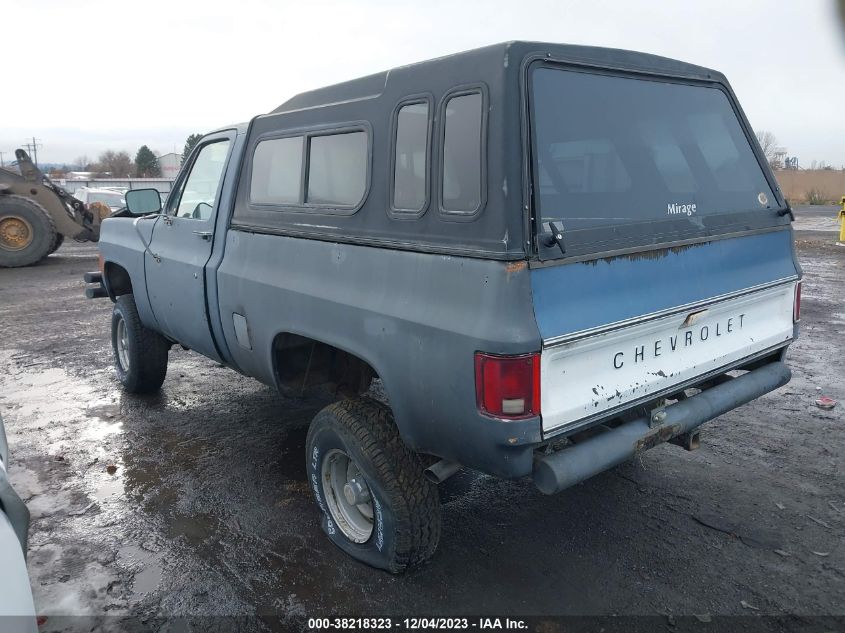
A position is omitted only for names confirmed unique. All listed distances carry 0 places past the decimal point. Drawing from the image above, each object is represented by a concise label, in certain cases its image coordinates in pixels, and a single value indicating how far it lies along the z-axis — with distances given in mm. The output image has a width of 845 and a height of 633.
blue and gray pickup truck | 2461
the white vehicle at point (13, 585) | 1680
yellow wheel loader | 13133
